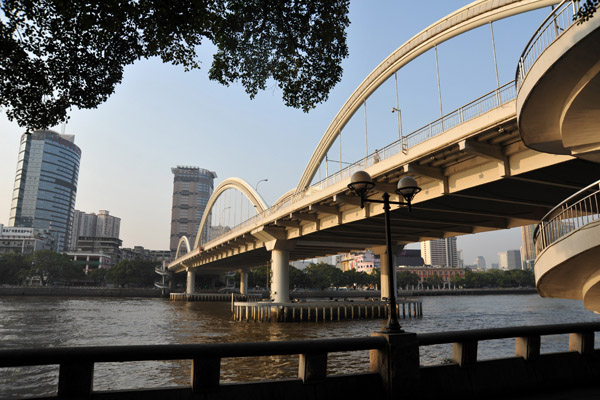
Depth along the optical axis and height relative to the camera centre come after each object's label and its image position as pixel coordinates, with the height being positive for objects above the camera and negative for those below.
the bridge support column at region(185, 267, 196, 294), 104.22 +1.57
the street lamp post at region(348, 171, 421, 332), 8.27 +2.09
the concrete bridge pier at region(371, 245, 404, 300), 48.47 +3.23
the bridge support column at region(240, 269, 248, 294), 99.94 +1.72
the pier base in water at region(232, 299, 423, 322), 41.91 -2.34
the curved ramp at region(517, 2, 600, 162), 8.95 +4.68
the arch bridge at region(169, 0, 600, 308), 10.63 +4.97
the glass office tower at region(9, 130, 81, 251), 199.00 +29.88
